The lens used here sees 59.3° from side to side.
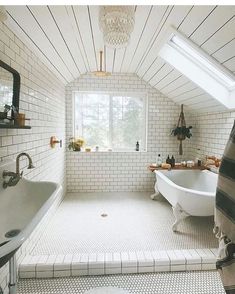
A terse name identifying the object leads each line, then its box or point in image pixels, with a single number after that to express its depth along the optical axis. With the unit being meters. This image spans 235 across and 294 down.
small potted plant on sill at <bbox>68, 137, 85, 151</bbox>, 4.08
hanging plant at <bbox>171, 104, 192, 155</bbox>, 4.09
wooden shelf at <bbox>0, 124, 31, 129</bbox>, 1.44
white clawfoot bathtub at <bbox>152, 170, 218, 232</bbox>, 2.50
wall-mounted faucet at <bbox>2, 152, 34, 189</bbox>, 1.57
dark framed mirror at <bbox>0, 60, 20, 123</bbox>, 1.61
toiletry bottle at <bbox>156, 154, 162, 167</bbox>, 3.90
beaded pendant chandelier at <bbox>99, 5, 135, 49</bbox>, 1.60
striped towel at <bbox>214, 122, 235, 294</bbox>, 0.94
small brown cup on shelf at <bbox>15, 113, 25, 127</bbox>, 1.72
